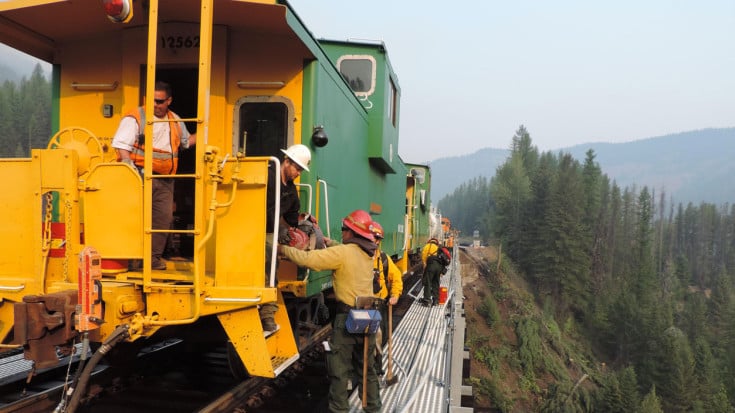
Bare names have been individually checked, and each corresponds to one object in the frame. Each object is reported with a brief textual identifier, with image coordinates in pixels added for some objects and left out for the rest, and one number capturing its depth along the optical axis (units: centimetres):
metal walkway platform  526
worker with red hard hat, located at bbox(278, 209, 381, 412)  441
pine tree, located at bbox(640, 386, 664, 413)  3653
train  376
